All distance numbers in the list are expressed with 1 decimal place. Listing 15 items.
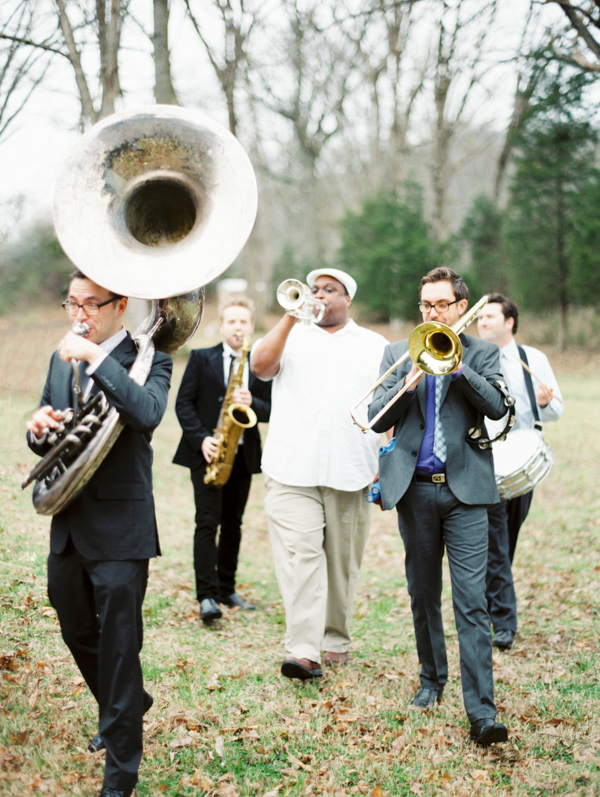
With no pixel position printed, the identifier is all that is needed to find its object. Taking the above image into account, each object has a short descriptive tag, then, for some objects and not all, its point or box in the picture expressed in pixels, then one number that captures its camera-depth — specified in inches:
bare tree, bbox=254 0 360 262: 649.6
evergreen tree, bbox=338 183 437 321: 995.9
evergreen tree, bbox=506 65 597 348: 938.1
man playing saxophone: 232.1
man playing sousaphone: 124.6
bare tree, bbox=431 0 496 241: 819.9
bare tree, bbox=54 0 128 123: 365.4
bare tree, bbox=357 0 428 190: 831.9
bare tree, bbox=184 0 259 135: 554.6
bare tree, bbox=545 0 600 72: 272.7
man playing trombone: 159.0
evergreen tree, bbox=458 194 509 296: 1070.4
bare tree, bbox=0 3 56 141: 297.9
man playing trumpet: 189.0
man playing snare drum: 220.2
